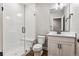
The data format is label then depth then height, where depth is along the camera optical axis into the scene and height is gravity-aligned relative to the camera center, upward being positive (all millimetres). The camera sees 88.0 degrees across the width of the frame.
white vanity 1966 -775
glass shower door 2089 -27
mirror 1969 +550
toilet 2004 -896
